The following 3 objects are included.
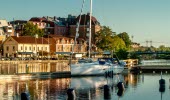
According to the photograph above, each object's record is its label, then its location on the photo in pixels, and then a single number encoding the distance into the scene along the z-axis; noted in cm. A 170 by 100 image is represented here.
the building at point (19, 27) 18931
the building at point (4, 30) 17325
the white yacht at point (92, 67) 7925
